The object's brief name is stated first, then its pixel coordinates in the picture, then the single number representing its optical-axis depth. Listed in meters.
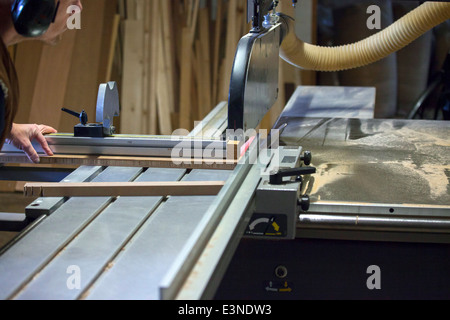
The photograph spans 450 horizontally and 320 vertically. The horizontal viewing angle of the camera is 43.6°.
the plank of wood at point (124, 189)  1.35
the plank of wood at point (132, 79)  3.89
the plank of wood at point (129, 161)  1.55
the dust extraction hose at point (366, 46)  2.26
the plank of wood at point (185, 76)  4.01
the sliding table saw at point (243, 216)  1.03
